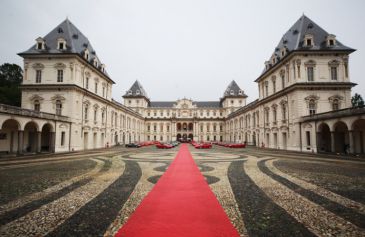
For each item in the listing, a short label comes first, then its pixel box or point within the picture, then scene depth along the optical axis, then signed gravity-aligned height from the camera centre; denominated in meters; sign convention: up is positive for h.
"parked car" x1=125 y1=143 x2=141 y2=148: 41.97 -2.72
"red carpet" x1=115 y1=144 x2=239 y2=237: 4.21 -2.18
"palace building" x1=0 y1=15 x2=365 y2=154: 25.81 +5.88
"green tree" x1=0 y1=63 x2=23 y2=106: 39.19 +11.55
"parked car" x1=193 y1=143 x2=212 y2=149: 39.50 -2.81
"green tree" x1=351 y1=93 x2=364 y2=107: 65.79 +10.90
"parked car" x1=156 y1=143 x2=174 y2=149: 37.80 -2.67
